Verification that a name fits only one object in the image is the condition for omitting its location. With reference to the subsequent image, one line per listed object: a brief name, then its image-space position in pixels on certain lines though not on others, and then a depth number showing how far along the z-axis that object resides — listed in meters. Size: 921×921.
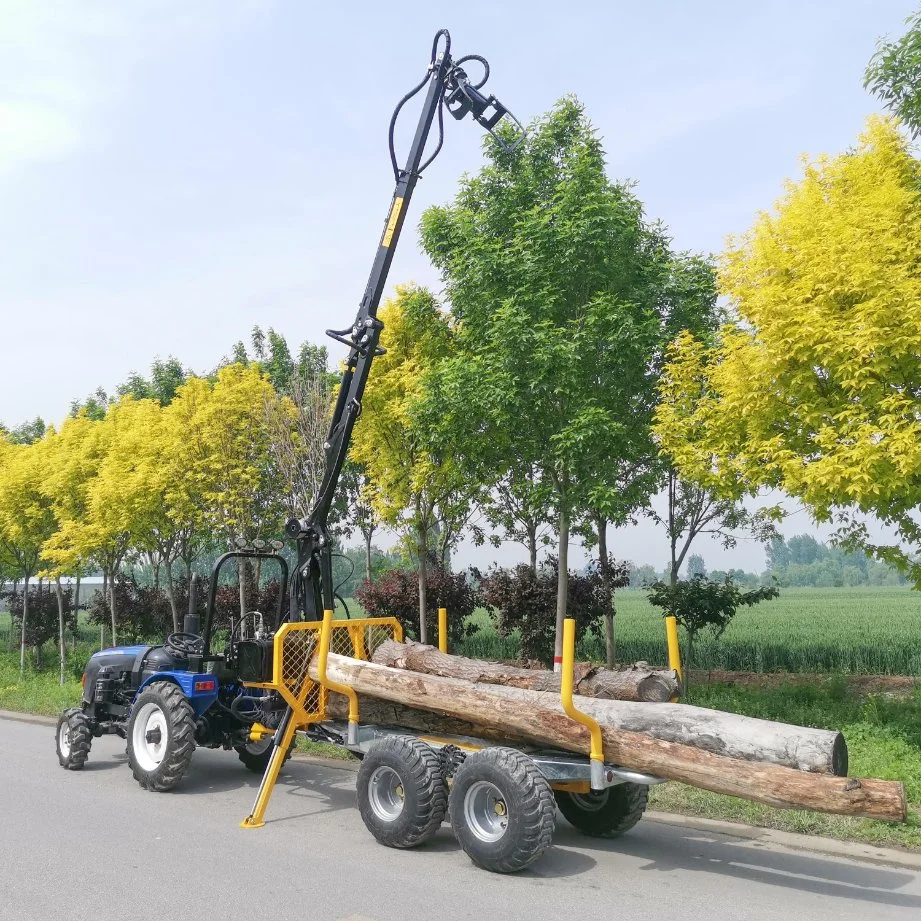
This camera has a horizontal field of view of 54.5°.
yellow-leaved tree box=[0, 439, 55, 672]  21.34
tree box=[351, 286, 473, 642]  14.06
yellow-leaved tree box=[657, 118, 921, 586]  8.67
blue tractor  8.39
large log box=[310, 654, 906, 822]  5.04
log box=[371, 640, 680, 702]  6.57
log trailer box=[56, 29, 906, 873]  5.77
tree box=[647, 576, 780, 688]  14.45
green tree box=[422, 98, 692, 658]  11.54
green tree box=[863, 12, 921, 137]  9.42
